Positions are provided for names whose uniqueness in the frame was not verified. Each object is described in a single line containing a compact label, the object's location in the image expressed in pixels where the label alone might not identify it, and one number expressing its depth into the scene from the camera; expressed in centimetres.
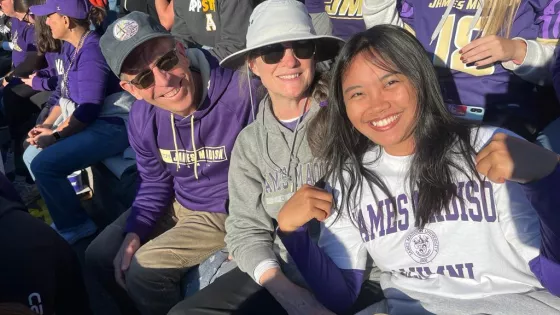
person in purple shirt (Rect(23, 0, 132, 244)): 376
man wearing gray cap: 251
